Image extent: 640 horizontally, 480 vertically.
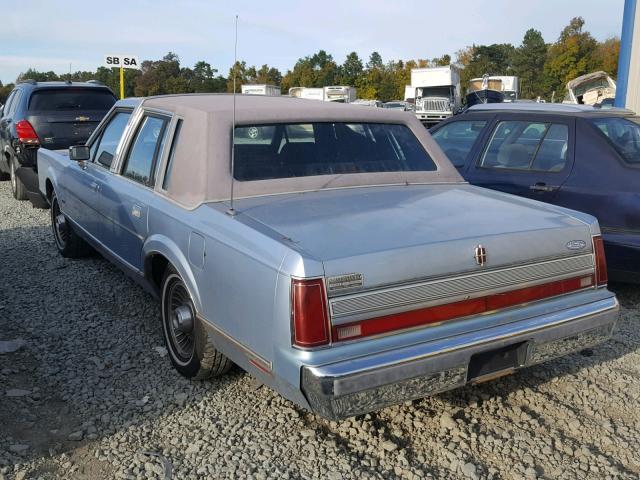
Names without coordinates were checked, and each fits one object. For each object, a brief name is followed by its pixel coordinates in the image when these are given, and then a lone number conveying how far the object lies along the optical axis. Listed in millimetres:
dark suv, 8523
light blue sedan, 2549
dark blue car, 4879
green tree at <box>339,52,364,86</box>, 79188
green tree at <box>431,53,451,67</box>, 77238
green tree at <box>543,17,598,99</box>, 63688
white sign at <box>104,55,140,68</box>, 14719
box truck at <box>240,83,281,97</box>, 39219
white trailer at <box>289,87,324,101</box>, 45438
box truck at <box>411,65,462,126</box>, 33719
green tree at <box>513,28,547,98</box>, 79125
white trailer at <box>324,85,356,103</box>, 44875
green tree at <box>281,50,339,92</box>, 73438
